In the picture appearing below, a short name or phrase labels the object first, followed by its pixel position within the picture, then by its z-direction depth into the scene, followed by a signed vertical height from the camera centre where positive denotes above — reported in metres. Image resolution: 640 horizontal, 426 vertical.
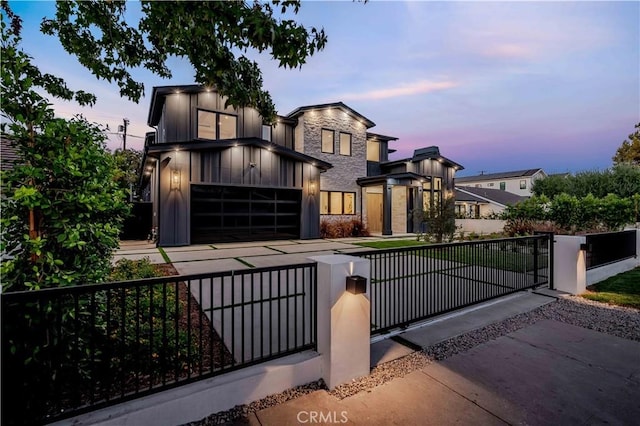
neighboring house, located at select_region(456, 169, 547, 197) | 39.95 +4.88
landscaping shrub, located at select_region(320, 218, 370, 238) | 14.17 -0.91
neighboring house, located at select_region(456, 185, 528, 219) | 28.23 +1.03
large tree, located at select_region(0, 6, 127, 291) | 1.92 +0.12
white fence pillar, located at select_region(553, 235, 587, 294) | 5.32 -1.04
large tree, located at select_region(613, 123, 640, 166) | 25.03 +5.87
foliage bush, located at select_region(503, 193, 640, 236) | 11.11 -0.16
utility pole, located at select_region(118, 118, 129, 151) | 25.33 +7.46
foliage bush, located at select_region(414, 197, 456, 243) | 10.09 -0.32
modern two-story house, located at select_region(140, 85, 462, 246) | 10.57 +1.78
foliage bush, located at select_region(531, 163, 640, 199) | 18.66 +2.22
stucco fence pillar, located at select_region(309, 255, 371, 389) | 2.48 -1.03
